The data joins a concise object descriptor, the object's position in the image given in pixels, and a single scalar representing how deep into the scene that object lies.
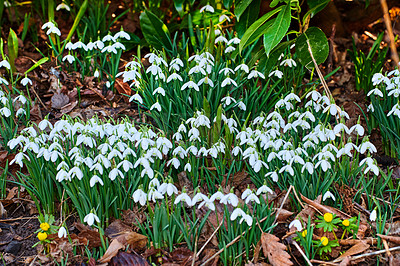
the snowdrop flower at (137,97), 2.48
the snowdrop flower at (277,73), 2.62
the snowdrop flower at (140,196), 1.86
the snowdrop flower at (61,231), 1.84
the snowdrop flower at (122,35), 2.88
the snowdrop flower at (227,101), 2.45
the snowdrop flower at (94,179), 1.92
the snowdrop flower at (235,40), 2.78
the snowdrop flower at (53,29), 2.93
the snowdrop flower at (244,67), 2.55
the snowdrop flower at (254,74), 2.57
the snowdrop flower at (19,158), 2.06
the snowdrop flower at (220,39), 2.90
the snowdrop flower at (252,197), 1.83
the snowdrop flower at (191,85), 2.43
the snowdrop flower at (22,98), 2.64
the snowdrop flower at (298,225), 1.80
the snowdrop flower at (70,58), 2.91
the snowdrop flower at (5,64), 2.77
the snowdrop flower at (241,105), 2.55
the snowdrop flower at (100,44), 2.92
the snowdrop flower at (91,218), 1.84
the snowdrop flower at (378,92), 2.47
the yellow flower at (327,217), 1.87
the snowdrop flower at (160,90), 2.45
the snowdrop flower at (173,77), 2.51
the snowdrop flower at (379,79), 2.53
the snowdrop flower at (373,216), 1.84
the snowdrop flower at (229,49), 2.81
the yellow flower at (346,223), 1.89
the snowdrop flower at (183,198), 1.82
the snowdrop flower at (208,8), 3.04
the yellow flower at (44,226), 1.93
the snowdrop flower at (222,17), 3.04
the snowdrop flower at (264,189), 1.88
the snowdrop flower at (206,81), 2.52
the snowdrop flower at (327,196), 1.96
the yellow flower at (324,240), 1.82
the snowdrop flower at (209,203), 1.82
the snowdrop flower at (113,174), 1.95
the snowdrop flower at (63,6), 3.48
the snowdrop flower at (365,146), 2.00
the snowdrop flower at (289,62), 2.66
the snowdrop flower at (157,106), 2.40
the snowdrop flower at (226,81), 2.48
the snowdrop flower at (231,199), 1.79
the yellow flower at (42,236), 1.91
